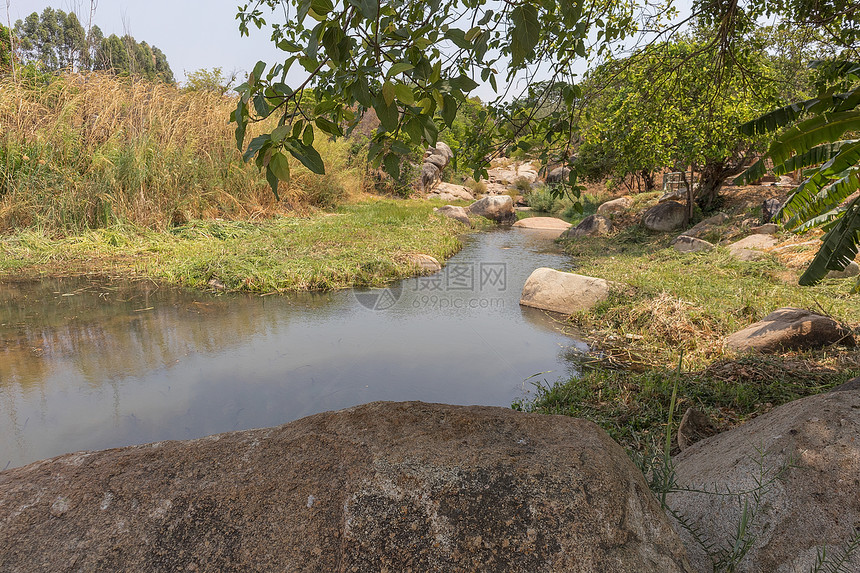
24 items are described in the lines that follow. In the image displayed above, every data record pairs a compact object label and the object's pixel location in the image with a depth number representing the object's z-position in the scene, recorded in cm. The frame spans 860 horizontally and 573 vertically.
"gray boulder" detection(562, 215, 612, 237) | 1323
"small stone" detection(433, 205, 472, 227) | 1538
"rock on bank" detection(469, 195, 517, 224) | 1717
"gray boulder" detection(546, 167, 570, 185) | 2463
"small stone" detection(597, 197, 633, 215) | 1554
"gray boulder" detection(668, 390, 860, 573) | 131
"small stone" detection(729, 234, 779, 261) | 815
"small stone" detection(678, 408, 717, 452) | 270
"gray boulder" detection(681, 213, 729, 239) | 1076
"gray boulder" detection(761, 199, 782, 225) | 944
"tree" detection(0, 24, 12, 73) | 1027
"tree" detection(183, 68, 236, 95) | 1777
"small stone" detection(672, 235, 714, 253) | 943
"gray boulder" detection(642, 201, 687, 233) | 1220
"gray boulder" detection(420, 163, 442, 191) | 2214
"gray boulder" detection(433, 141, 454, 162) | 2393
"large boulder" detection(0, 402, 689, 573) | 105
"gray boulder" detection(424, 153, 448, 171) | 2303
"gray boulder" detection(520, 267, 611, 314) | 642
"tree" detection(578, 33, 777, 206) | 445
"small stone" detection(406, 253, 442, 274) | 859
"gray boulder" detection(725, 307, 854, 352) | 446
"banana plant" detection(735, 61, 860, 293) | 299
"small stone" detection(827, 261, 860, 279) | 655
